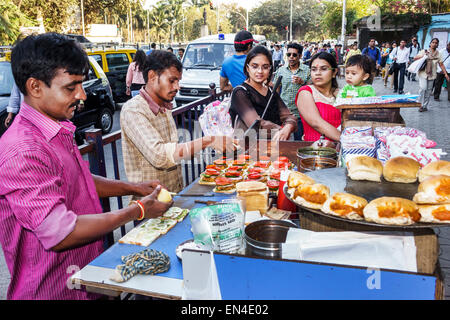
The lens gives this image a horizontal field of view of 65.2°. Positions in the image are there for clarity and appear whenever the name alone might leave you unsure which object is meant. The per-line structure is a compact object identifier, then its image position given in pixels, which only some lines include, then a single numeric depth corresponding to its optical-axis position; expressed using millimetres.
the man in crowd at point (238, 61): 6090
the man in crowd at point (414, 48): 17625
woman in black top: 3645
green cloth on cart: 1671
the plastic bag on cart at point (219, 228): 1536
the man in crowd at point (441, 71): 12563
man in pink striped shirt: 1424
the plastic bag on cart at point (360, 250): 1312
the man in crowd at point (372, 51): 17016
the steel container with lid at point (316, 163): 2479
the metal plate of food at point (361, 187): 1604
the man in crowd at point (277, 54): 21503
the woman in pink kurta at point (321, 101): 3328
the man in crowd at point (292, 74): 6309
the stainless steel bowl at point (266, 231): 1605
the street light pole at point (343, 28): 25016
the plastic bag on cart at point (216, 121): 3284
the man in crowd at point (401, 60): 14279
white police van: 9609
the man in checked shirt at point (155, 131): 2555
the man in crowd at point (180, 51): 16027
